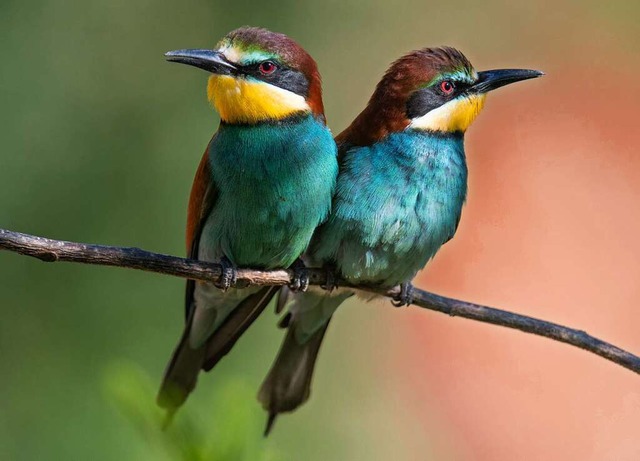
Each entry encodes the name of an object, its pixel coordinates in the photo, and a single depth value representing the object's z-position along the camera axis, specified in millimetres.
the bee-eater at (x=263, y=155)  4521
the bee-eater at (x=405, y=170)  4544
